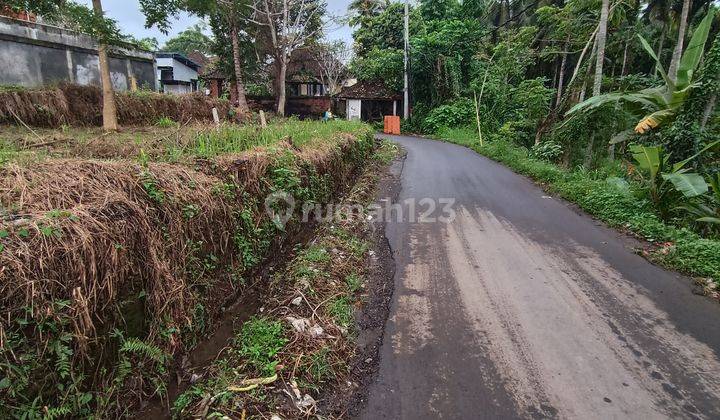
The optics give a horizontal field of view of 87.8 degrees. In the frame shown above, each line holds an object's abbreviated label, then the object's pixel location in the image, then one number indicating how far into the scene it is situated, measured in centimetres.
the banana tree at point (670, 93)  686
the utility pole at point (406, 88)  2305
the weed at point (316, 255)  480
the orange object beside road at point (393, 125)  2439
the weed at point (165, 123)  1011
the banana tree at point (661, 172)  626
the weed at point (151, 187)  296
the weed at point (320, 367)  297
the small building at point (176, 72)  2854
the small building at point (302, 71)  2897
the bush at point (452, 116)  2298
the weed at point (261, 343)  301
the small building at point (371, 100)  2808
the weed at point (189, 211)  317
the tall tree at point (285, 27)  2038
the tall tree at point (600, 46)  973
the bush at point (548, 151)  1148
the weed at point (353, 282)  435
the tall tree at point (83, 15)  819
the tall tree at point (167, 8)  905
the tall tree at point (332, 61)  3066
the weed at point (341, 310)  369
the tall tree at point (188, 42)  4184
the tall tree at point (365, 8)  3105
